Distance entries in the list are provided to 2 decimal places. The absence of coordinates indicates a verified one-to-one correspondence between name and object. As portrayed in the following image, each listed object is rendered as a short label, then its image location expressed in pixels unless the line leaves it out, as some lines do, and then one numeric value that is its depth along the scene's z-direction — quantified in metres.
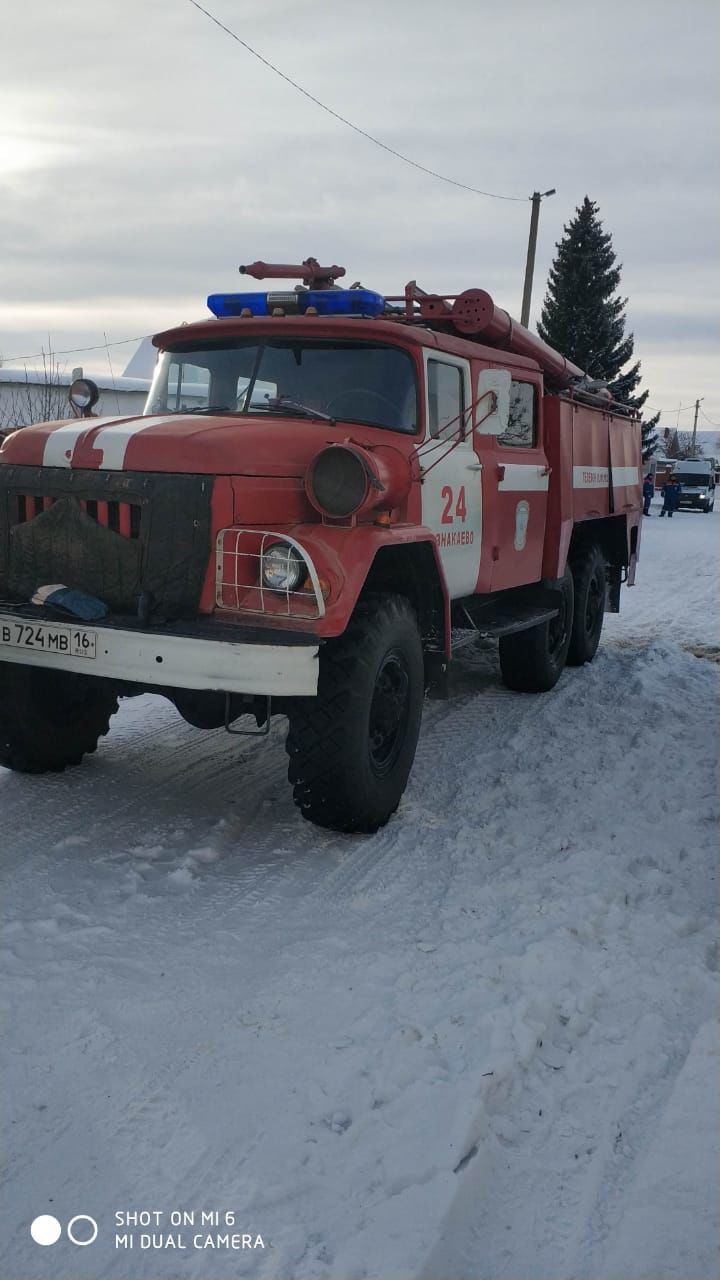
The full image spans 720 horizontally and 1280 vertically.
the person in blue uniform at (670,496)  35.69
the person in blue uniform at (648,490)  32.94
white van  37.56
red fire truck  4.20
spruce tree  38.38
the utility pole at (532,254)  25.70
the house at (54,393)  27.70
